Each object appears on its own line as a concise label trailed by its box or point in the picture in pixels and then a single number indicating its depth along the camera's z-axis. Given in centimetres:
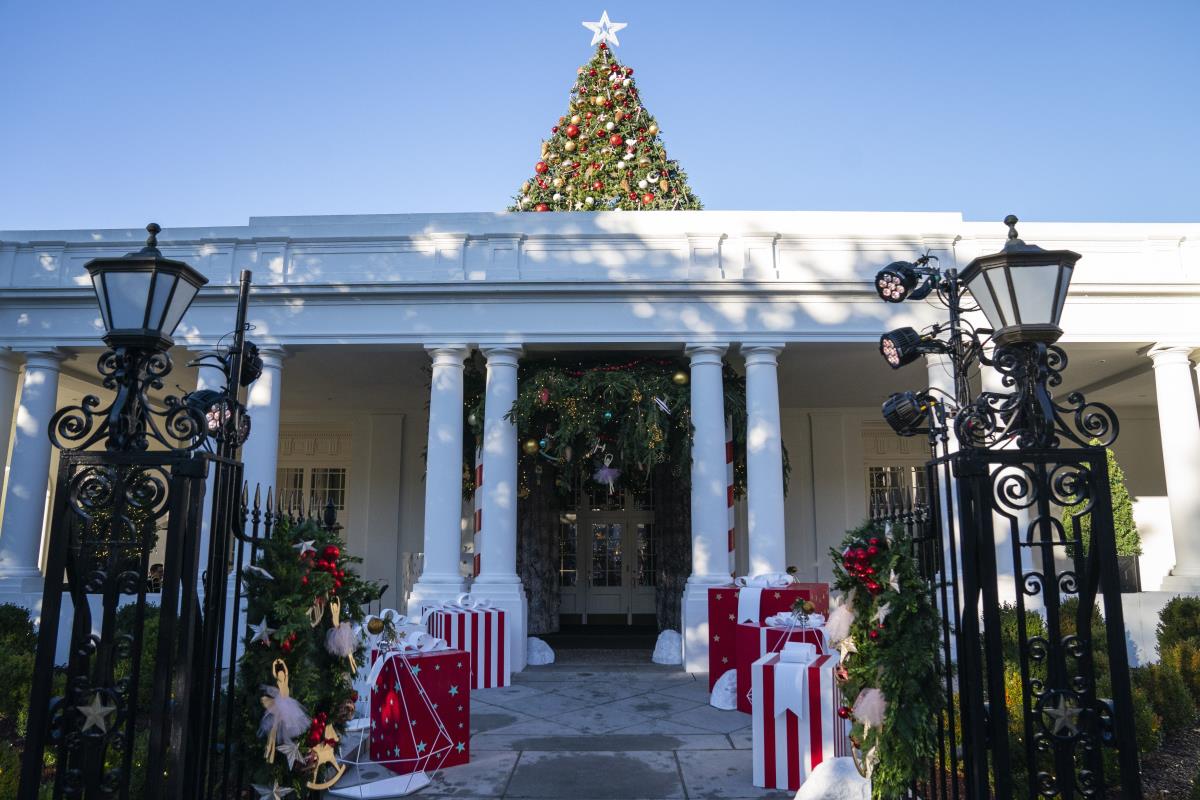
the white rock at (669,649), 1105
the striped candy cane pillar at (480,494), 1137
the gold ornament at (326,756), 450
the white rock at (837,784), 479
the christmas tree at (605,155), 1513
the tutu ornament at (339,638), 457
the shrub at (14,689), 729
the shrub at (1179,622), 944
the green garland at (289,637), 437
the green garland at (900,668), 418
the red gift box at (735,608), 846
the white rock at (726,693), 819
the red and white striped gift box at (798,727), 548
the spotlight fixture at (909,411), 439
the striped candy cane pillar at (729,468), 1163
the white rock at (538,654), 1115
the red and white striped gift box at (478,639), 946
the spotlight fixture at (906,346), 473
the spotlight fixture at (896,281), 493
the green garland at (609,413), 1122
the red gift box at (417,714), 593
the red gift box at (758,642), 730
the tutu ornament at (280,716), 429
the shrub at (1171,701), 674
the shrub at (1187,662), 771
